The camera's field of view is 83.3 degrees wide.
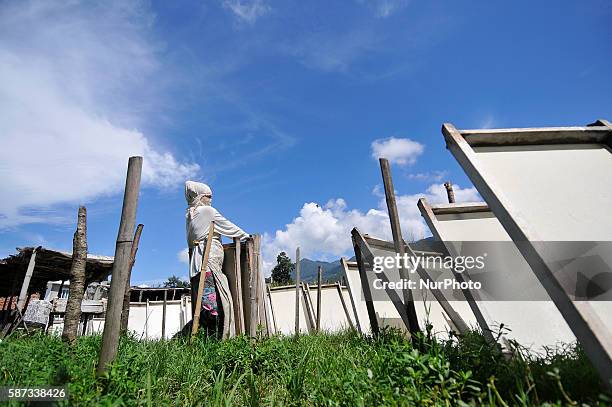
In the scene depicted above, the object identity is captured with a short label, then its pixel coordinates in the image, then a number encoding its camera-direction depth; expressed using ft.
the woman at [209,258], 16.92
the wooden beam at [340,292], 31.23
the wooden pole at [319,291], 28.99
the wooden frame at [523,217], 4.78
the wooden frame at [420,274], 12.60
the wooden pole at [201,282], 15.98
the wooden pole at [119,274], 7.66
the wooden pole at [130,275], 17.20
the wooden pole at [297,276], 29.55
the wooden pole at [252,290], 15.48
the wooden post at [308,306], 33.84
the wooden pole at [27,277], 25.53
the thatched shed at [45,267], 29.17
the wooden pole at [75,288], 10.94
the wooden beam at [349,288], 19.97
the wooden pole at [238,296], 17.99
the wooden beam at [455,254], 9.19
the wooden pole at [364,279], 15.14
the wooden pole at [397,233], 10.72
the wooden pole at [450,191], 28.80
